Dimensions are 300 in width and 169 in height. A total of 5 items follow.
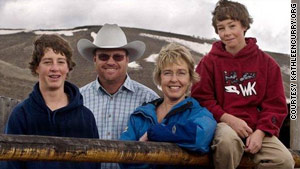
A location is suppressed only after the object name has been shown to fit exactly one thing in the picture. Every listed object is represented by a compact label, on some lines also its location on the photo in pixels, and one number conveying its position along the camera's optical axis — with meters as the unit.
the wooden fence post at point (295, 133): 6.85
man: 4.80
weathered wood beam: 3.28
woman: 3.91
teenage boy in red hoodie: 4.06
